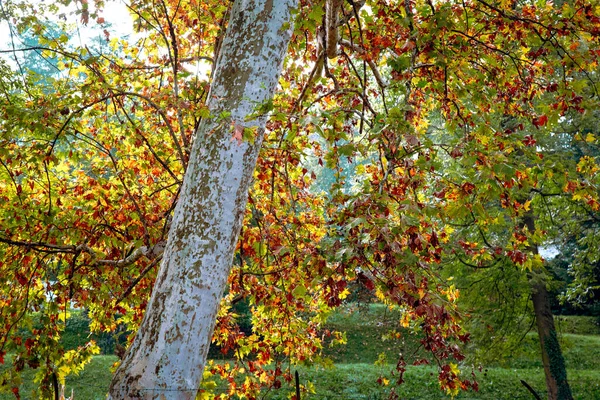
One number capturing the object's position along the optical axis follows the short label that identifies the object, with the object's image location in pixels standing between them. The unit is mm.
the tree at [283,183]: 2906
